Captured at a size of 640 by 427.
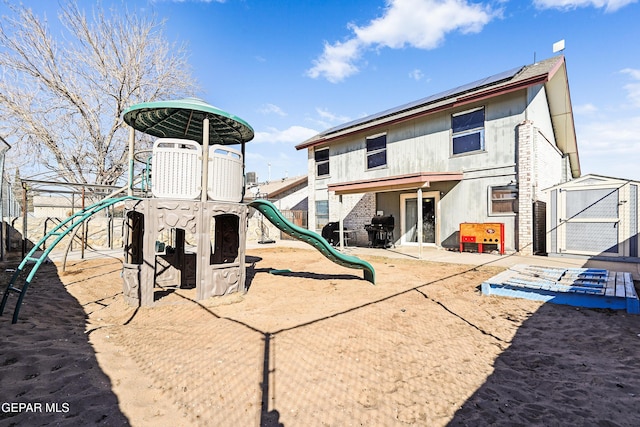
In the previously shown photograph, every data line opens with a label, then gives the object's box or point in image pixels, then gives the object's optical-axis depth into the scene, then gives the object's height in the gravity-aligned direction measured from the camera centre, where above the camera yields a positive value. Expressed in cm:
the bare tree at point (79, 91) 1515 +706
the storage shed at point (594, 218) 917 +17
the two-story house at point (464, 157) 1061 +281
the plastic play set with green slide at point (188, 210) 520 +21
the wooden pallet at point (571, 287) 475 -112
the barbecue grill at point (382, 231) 1399 -40
